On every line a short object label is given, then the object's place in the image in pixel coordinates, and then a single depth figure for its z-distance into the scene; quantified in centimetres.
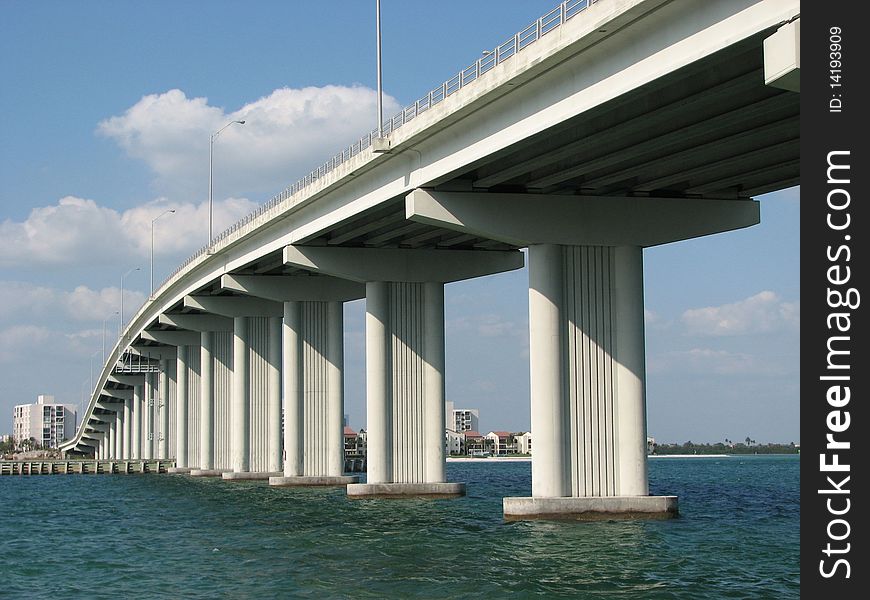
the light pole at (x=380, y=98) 4825
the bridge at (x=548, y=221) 3106
